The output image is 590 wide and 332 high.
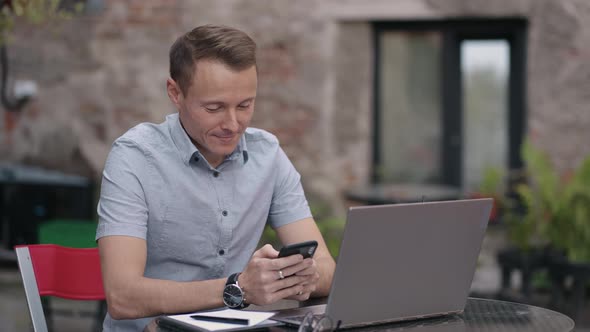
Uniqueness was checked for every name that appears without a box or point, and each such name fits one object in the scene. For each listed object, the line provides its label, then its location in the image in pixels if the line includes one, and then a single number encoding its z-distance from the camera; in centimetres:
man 216
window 727
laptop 187
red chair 238
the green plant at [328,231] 685
